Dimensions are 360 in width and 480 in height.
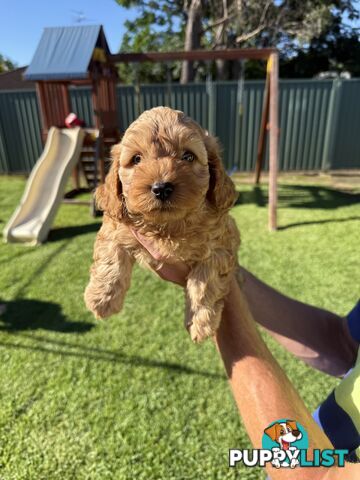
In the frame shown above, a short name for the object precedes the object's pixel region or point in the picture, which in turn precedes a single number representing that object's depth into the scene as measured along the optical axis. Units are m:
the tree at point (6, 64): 23.89
